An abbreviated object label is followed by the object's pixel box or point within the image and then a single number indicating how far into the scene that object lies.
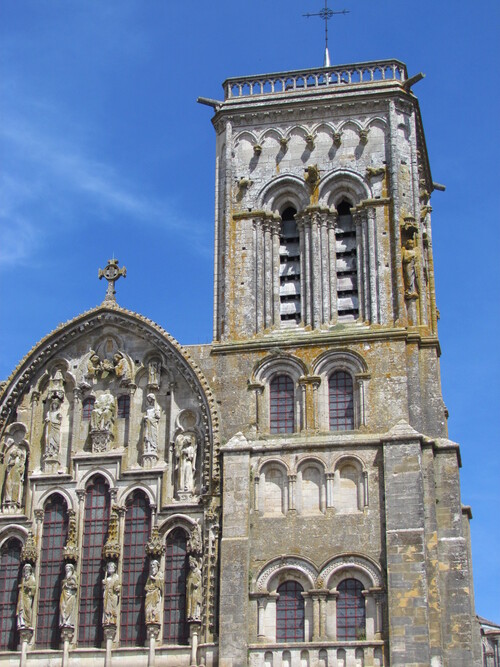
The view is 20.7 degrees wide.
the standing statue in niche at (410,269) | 35.44
